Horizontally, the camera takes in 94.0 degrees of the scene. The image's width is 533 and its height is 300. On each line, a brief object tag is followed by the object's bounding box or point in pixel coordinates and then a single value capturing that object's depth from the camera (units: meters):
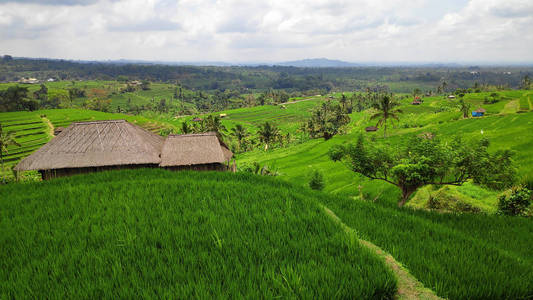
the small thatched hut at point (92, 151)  17.58
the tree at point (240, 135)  68.68
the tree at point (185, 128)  47.23
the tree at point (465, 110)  63.01
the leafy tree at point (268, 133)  62.31
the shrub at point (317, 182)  25.91
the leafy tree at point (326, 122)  78.25
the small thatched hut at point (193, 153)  19.83
